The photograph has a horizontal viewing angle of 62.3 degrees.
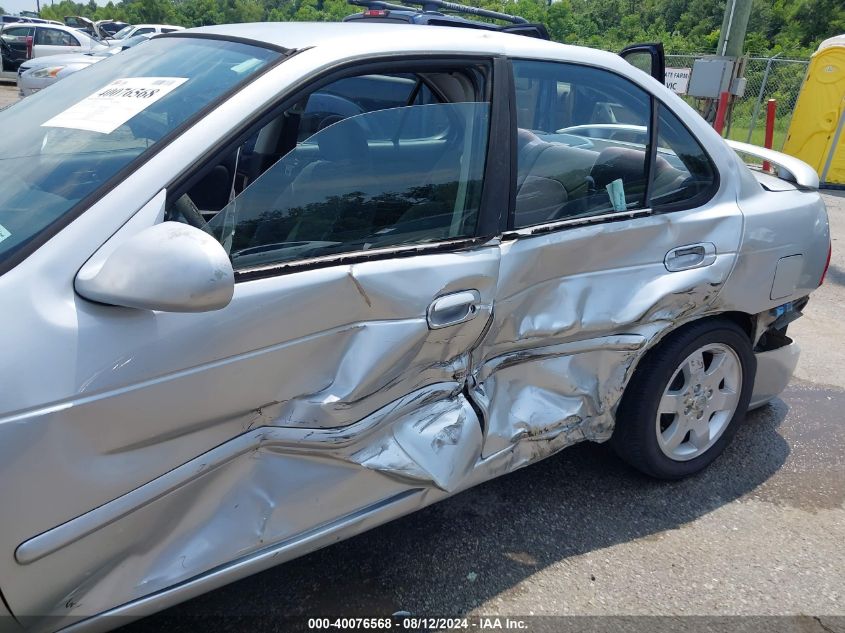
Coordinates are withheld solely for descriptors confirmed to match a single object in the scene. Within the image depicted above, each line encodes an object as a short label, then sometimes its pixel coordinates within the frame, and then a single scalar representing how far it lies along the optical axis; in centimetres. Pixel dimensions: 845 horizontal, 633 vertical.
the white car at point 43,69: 1172
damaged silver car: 152
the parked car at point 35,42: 1750
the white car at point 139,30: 1988
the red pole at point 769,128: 826
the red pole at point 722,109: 931
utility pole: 926
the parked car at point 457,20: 323
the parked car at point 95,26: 2637
